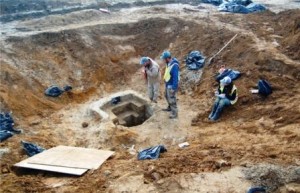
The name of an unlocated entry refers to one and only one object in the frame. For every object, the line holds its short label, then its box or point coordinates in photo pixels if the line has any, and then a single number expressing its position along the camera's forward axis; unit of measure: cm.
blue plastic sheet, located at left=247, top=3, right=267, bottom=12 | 1653
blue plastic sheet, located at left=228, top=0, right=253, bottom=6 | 1717
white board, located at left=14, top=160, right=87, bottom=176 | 672
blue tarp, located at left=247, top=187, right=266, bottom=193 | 574
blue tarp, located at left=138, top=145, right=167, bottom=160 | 752
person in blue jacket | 935
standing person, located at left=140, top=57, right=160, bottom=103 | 972
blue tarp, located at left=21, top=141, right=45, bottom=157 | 806
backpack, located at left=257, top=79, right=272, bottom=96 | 965
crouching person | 948
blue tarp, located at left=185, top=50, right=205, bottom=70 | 1215
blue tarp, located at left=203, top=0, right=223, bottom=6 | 1856
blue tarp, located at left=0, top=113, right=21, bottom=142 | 856
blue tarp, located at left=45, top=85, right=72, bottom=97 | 1106
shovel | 1206
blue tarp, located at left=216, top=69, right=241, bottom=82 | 1079
